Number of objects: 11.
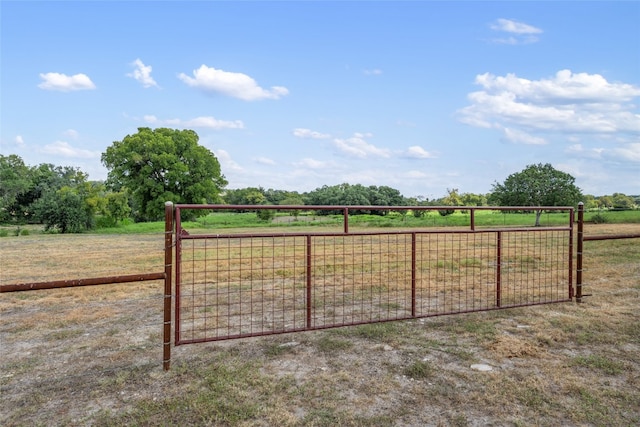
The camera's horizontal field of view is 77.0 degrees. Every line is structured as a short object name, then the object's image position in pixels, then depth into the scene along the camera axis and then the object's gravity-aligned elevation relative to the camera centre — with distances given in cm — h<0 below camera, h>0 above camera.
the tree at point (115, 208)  3023 -42
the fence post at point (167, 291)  380 -84
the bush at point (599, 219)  3133 -93
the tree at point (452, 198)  5134 +96
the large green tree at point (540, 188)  3509 +165
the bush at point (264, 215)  2043 -62
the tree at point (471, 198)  5214 +104
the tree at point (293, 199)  5725 +80
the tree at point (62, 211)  2588 -58
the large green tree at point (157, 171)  3359 +276
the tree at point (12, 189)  4113 +136
